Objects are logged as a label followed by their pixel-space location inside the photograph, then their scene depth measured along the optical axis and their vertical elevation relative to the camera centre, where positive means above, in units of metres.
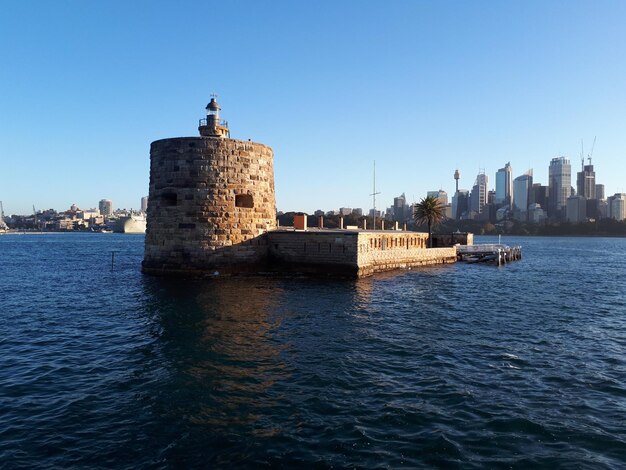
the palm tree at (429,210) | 51.72 +2.23
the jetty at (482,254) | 49.80 -2.86
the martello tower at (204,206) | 30.77 +1.78
